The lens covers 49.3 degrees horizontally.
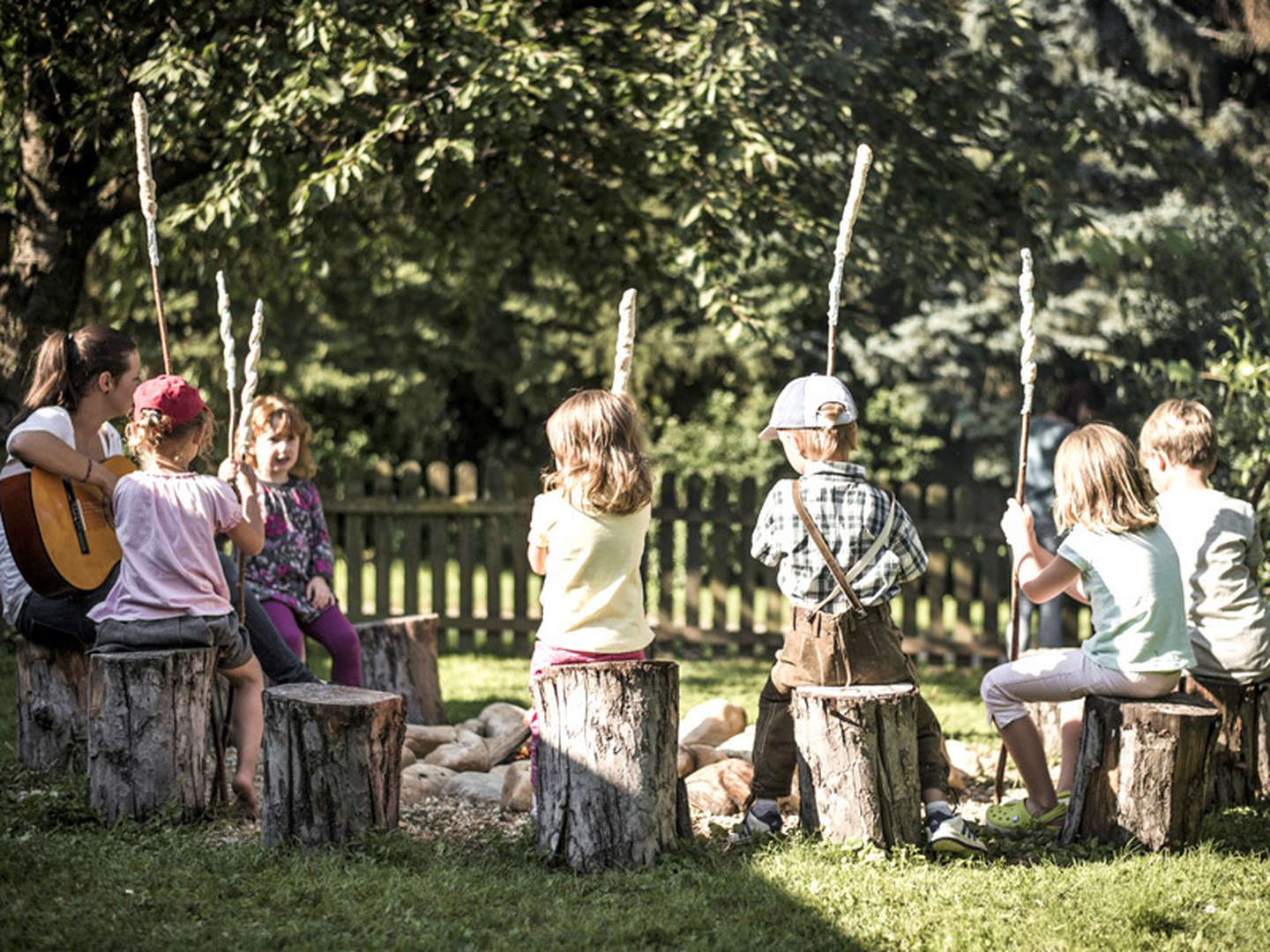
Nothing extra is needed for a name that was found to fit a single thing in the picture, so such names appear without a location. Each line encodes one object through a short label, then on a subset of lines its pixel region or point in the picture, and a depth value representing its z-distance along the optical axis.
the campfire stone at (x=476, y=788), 5.75
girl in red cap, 4.95
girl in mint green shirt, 4.79
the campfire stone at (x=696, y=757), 5.98
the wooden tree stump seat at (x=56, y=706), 5.60
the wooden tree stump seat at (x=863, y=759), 4.54
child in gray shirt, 5.34
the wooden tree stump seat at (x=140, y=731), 4.90
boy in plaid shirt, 4.71
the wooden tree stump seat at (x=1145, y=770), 4.65
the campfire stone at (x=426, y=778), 5.75
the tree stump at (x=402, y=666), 7.05
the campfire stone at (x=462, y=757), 6.20
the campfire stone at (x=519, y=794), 5.54
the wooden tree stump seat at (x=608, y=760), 4.44
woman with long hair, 5.40
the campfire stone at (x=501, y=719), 6.88
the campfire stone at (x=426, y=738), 6.47
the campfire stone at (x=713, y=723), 6.49
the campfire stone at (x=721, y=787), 5.57
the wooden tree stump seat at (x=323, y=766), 4.55
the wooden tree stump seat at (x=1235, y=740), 5.41
